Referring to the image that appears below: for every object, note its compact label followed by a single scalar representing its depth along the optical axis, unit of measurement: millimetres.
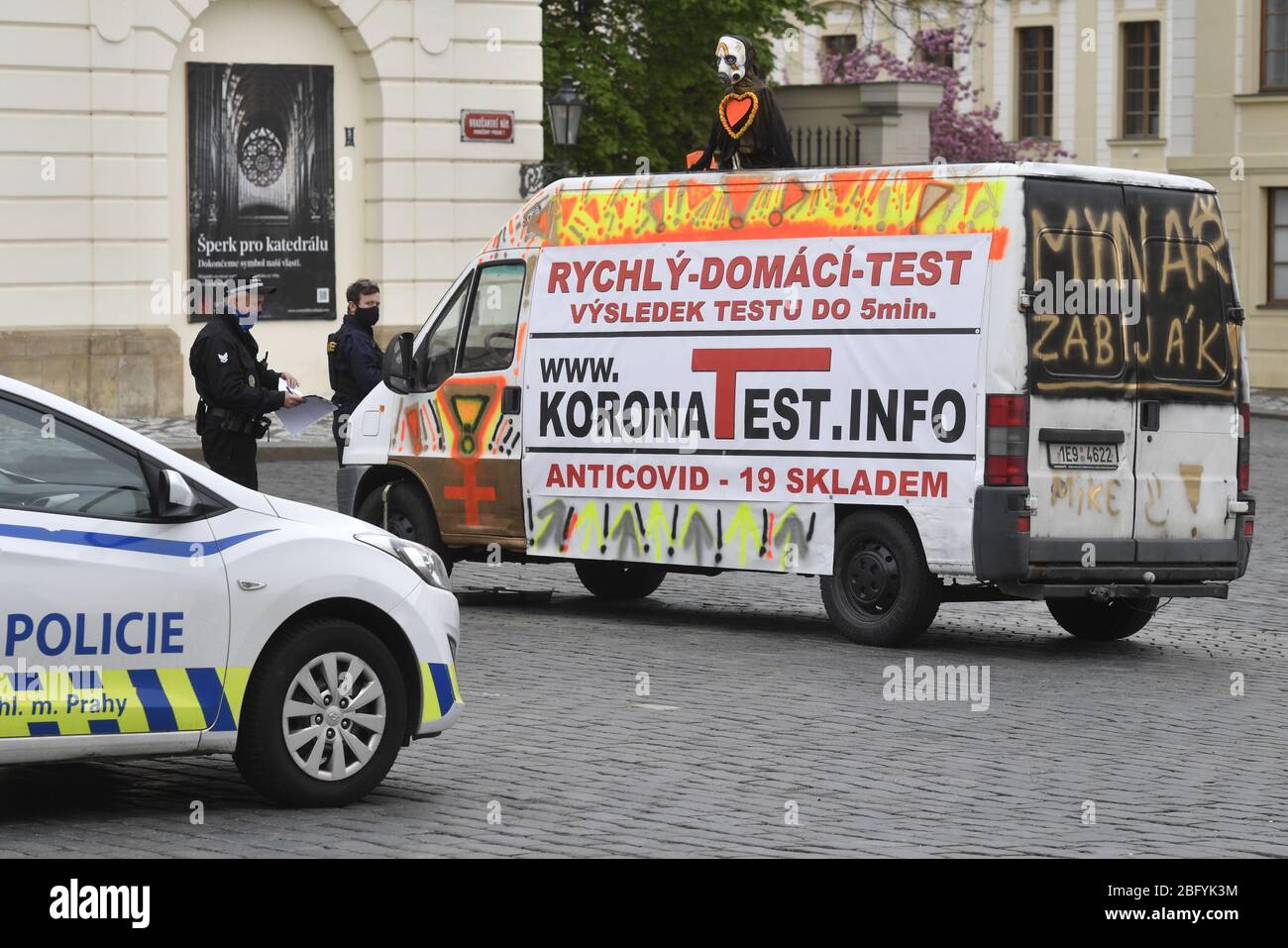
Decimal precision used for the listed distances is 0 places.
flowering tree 48156
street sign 30219
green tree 37156
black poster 28594
